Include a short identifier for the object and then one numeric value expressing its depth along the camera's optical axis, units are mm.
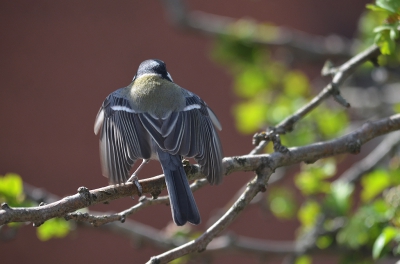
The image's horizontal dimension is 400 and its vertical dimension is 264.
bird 4453
